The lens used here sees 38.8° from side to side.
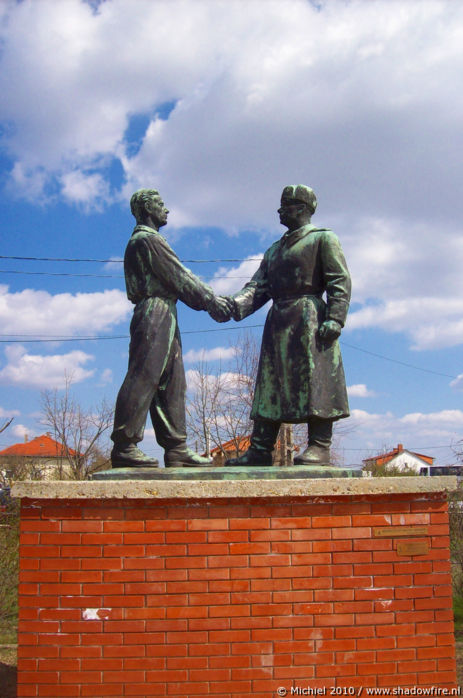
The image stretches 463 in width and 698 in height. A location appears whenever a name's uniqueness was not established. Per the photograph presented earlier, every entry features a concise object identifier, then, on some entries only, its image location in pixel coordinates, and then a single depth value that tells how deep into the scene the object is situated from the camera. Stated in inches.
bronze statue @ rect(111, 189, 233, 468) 185.0
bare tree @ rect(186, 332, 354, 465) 867.4
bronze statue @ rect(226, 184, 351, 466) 189.5
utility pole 684.7
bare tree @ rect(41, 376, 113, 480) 902.4
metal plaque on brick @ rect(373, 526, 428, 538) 160.6
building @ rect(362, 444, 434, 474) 2400.1
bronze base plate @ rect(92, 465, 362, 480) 173.2
